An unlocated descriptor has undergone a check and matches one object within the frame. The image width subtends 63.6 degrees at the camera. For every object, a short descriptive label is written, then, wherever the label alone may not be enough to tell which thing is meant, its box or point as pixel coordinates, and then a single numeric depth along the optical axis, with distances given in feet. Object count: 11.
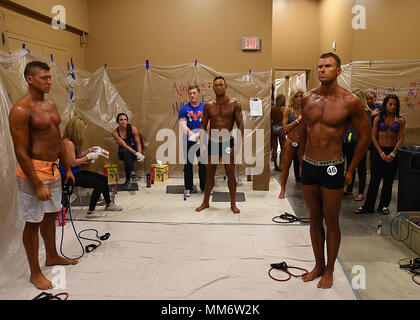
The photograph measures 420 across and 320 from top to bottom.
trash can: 11.66
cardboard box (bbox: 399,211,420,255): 9.95
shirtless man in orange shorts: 7.64
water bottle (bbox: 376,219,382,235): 11.45
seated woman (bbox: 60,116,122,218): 11.76
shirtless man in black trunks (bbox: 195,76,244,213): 13.00
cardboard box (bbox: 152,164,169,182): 18.60
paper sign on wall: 17.48
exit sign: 18.81
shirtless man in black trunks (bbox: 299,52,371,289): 7.62
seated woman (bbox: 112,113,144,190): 17.30
